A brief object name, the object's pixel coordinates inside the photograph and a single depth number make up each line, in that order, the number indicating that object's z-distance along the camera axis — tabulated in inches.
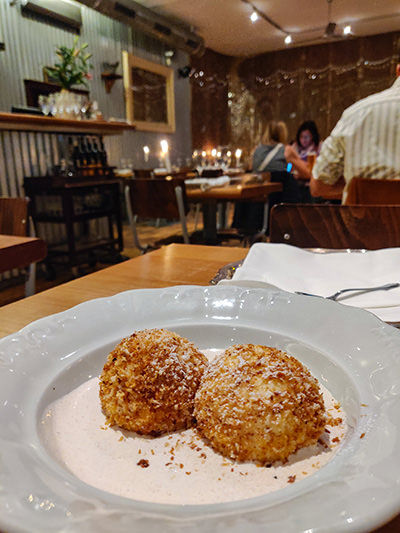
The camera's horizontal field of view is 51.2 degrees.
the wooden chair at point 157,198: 132.3
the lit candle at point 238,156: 200.2
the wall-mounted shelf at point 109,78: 226.6
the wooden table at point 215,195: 133.9
